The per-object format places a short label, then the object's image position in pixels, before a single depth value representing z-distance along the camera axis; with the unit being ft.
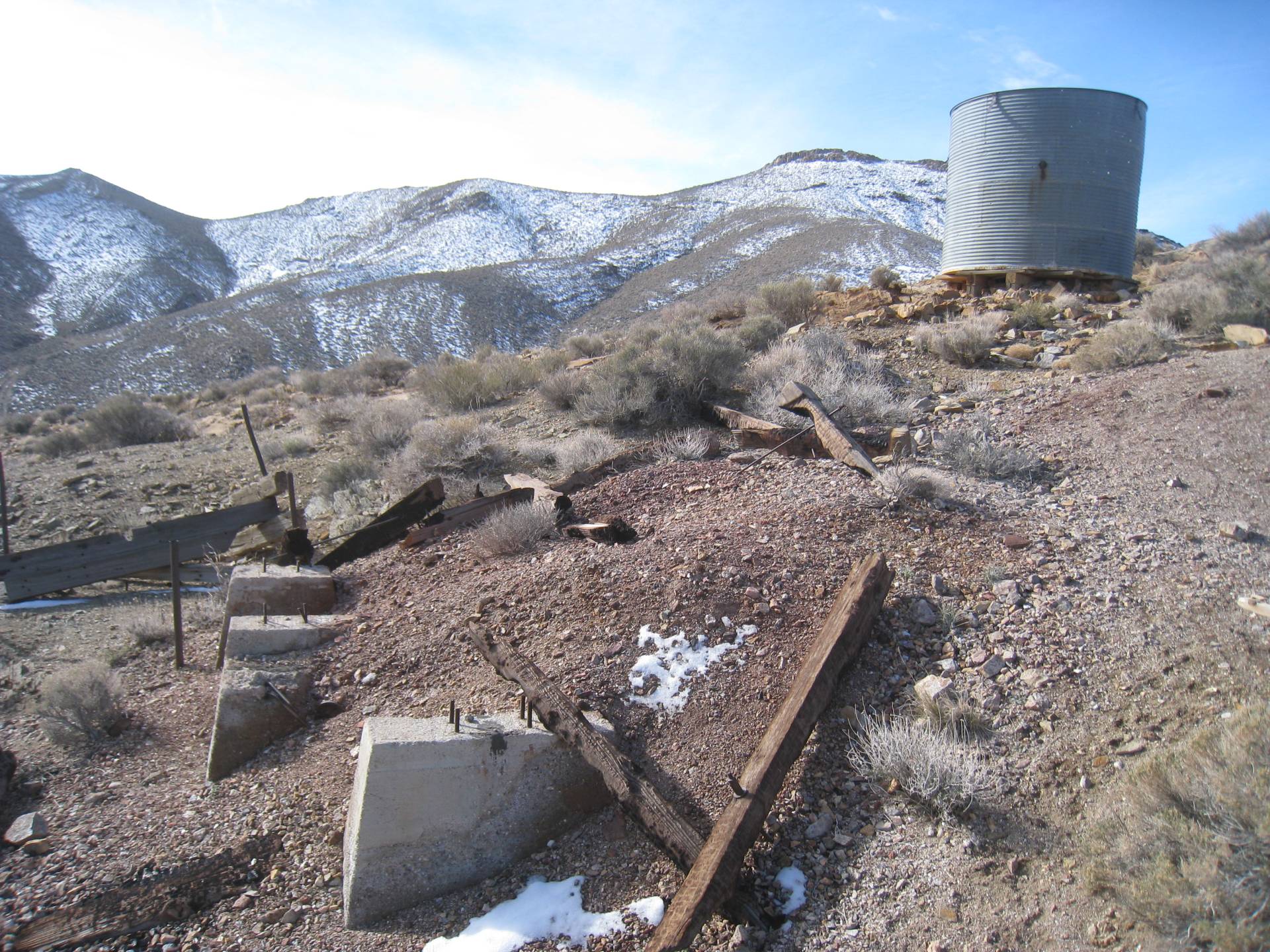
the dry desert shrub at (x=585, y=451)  27.25
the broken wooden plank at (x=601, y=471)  23.47
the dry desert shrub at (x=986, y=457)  20.16
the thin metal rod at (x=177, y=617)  18.34
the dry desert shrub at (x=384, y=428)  36.96
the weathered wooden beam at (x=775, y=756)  9.35
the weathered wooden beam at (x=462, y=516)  22.07
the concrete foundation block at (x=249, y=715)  14.03
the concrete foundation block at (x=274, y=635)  16.02
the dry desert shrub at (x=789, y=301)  43.52
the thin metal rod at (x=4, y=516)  28.02
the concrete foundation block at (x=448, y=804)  10.70
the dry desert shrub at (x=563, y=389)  35.22
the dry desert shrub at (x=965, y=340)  30.86
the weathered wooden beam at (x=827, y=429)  20.73
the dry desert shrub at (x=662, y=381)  30.27
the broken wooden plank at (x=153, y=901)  10.85
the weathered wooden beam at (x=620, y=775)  10.19
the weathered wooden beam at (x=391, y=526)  22.24
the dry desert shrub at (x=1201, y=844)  7.72
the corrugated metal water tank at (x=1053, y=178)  36.60
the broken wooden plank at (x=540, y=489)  21.42
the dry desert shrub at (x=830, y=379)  26.05
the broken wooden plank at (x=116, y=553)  27.20
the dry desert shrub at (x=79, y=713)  15.70
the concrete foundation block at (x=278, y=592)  18.34
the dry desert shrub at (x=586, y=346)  52.48
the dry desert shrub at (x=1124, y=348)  27.20
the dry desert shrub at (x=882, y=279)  45.78
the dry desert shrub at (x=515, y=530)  19.77
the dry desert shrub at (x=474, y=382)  41.45
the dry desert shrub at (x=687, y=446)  24.76
